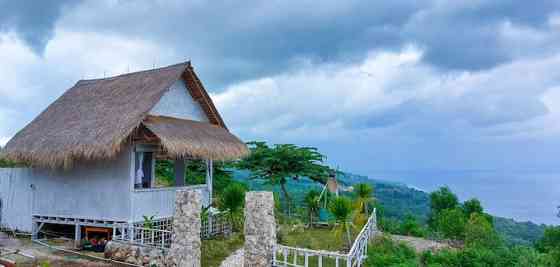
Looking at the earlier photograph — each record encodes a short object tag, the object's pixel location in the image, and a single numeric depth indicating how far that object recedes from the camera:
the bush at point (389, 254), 11.00
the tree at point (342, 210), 11.68
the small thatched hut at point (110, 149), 11.24
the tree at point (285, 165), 19.06
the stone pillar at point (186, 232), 8.86
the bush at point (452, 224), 16.70
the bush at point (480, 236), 14.76
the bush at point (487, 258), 11.35
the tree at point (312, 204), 17.41
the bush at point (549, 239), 18.59
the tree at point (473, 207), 21.20
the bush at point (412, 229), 19.42
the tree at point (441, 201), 23.06
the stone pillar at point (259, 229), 9.48
